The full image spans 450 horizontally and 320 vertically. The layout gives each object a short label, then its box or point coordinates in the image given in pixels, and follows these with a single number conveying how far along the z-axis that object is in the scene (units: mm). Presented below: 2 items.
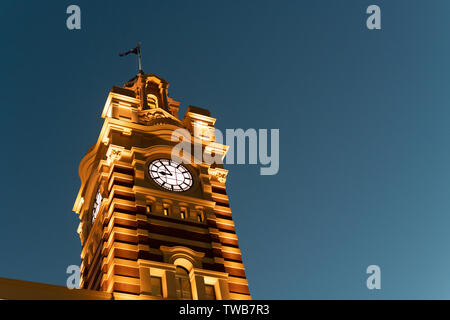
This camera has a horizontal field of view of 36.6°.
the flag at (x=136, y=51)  58925
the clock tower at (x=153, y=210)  37000
